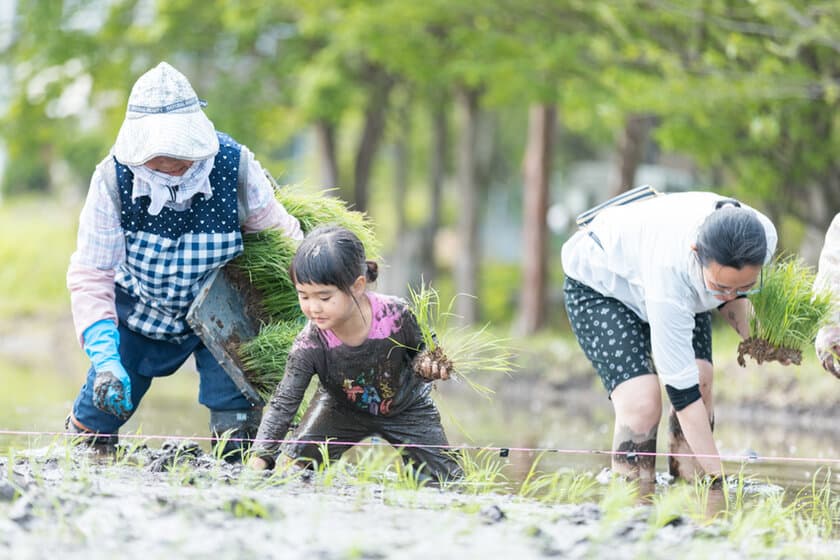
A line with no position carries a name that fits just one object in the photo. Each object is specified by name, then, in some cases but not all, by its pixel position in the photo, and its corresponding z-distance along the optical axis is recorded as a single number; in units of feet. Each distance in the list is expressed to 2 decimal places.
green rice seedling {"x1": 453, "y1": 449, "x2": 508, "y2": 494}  34.09
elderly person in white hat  35.40
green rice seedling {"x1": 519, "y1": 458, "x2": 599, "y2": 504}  33.21
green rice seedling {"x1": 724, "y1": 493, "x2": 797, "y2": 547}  27.66
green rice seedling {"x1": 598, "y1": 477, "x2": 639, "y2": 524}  26.96
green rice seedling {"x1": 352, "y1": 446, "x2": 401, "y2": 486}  29.81
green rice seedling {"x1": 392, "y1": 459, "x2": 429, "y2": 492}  31.07
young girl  33.17
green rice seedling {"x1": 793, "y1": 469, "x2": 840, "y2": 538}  31.68
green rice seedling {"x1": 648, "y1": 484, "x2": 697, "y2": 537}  27.30
